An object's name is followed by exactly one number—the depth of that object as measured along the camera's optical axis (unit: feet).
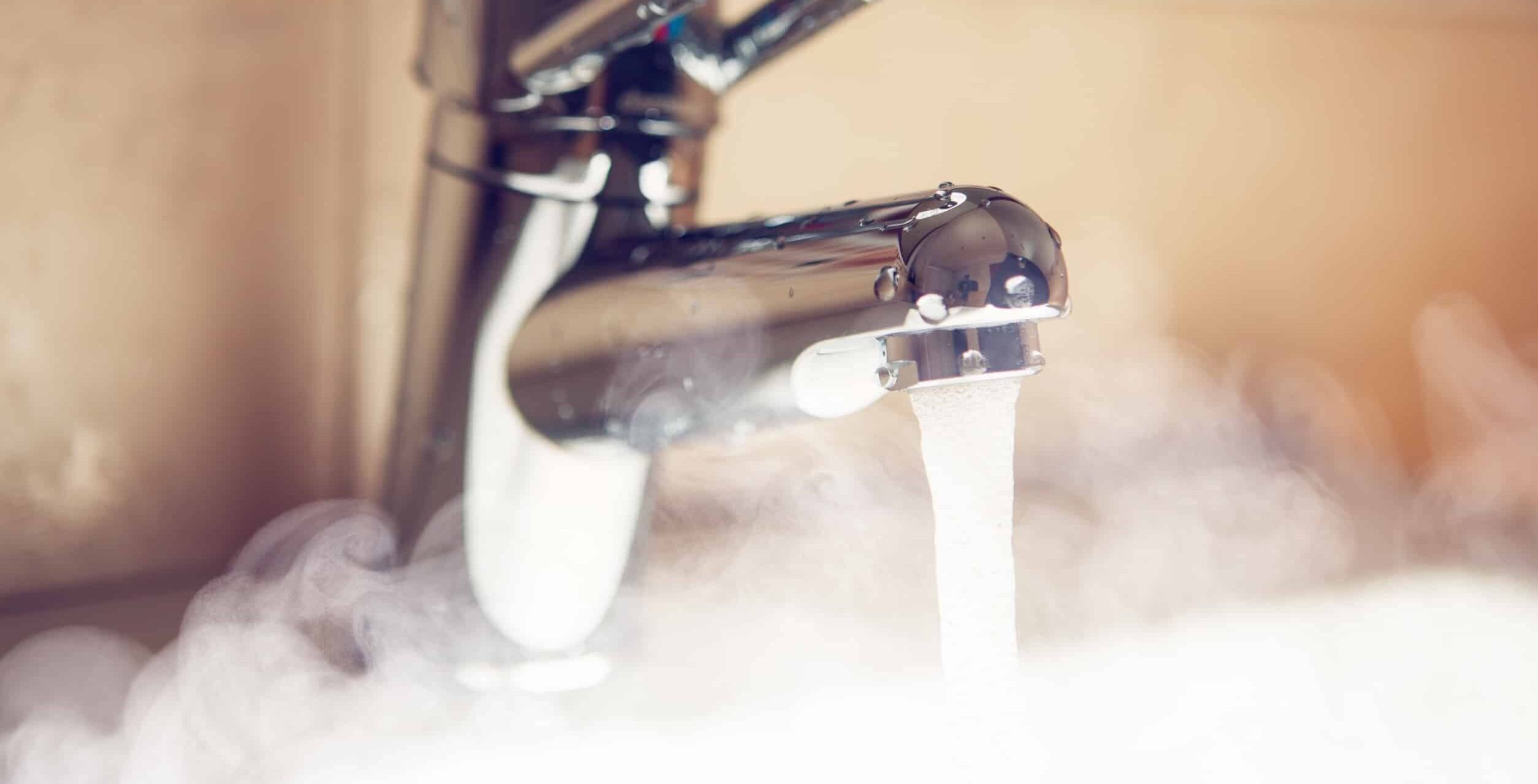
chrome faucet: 1.62
